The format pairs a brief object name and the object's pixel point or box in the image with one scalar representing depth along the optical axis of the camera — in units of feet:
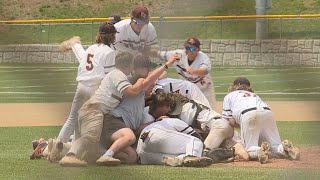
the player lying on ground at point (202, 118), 45.32
